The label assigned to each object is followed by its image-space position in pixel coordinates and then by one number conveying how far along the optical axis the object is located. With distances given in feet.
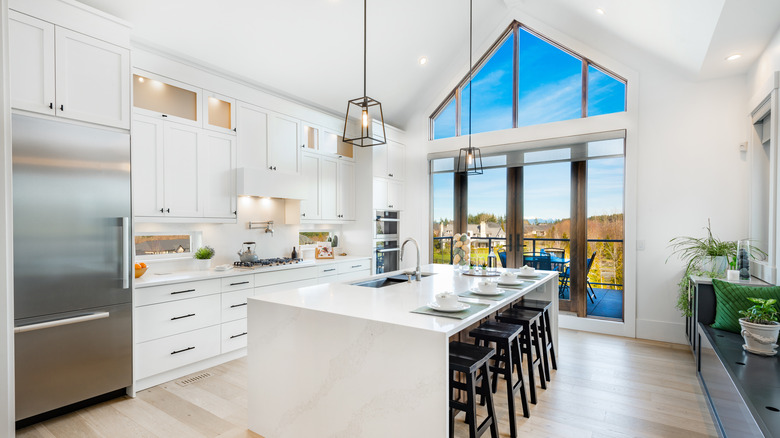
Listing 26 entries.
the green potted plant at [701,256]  12.13
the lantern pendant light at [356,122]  18.26
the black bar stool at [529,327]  9.32
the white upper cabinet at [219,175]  12.51
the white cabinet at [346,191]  17.85
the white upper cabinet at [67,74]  8.18
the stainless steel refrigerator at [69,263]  8.11
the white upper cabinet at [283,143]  14.57
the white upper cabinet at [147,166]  10.74
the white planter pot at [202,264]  12.69
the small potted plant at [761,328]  7.69
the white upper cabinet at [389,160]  18.28
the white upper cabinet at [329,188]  16.87
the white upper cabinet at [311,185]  15.98
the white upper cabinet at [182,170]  11.47
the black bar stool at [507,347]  7.89
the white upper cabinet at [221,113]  12.87
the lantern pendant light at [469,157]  12.33
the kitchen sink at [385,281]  10.44
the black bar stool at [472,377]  6.54
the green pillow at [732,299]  9.12
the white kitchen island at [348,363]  5.71
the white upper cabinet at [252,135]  13.53
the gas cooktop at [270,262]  13.37
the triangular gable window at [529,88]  15.74
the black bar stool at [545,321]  10.98
